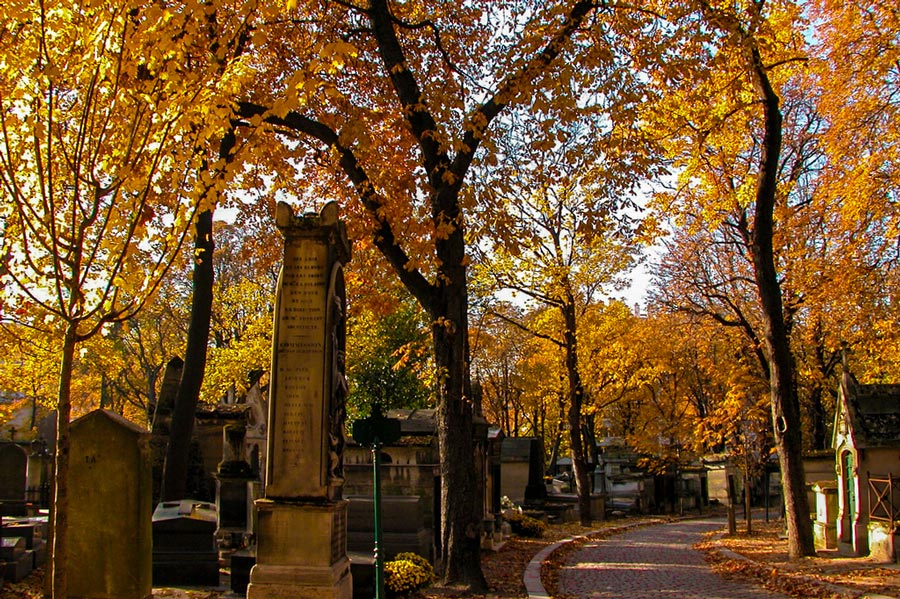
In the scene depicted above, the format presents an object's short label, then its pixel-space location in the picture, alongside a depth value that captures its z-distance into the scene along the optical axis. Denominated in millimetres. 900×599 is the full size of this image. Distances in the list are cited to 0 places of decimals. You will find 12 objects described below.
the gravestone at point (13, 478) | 15031
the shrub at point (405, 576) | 9664
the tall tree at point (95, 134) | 5469
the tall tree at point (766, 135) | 12477
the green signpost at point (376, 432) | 8344
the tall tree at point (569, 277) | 25109
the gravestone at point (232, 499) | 12266
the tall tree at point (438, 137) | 10656
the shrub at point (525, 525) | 20500
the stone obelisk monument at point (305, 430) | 7578
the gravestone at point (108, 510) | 7031
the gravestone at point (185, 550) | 9875
